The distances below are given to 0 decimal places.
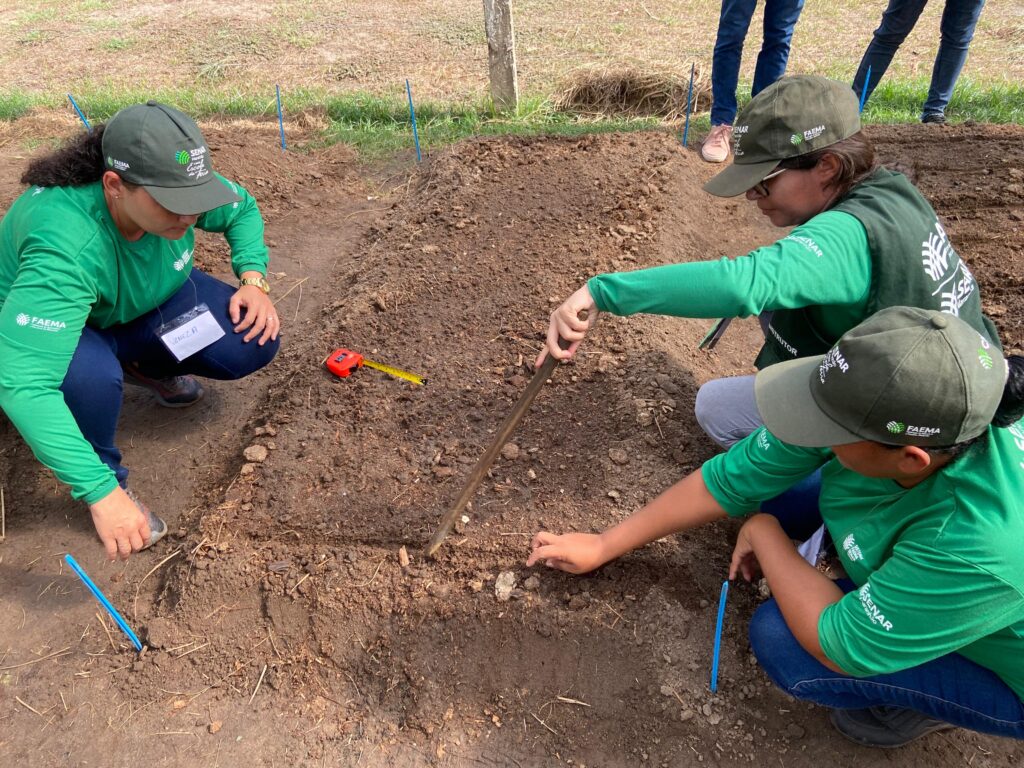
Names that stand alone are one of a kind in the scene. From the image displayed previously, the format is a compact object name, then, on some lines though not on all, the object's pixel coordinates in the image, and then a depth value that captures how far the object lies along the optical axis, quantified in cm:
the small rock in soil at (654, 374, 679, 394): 270
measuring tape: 294
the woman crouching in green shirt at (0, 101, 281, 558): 195
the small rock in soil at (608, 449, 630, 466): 243
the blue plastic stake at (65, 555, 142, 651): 202
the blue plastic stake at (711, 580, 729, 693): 173
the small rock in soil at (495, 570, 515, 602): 209
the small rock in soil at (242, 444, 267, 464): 265
